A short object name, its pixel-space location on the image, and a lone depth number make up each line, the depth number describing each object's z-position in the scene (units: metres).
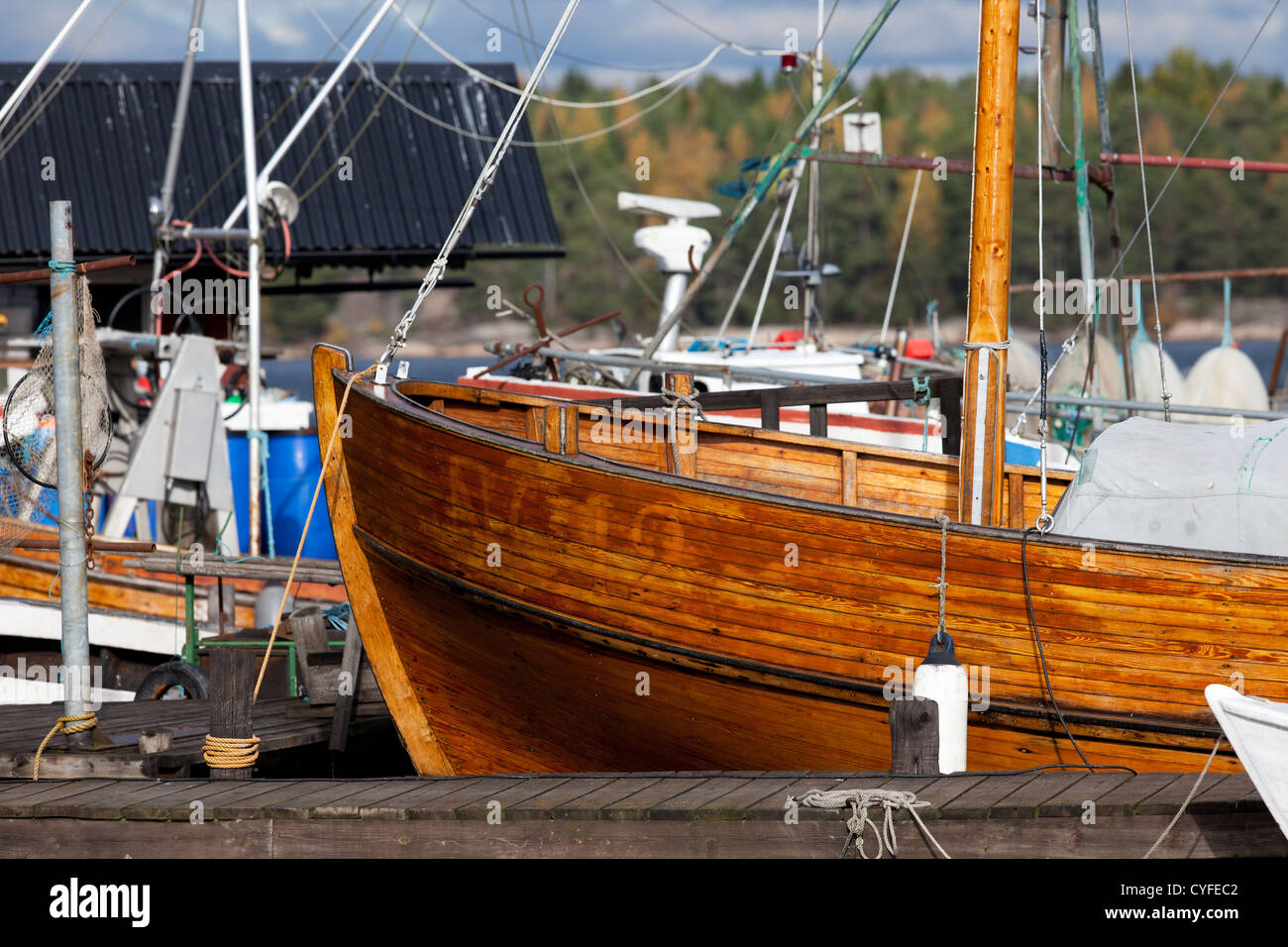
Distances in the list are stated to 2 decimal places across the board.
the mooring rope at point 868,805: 11.46
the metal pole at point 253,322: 26.55
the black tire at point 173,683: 20.94
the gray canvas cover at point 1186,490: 14.66
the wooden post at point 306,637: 18.89
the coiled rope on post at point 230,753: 14.67
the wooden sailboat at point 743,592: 14.27
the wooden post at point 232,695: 14.66
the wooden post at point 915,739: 12.66
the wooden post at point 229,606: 25.19
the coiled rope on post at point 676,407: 17.72
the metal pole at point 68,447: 14.59
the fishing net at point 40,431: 15.98
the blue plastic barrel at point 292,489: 31.41
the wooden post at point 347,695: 18.06
